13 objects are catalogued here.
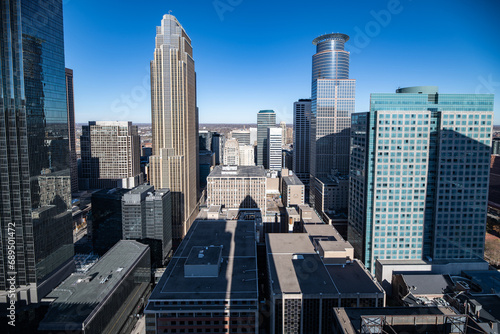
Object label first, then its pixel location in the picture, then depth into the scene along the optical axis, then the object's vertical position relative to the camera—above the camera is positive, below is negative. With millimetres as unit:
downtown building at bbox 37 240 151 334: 56625 -31117
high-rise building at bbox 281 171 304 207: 146500 -21892
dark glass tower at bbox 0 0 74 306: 66312 -761
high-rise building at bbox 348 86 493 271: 81562 -7070
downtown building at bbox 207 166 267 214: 139500 -19778
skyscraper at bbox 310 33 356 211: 178625 +13877
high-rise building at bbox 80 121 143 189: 199000 +13367
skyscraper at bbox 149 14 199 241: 132375 +14452
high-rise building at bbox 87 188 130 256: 108625 -26380
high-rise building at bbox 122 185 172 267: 98688 -23529
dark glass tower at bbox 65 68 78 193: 195100 -4143
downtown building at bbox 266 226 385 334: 60628 -28803
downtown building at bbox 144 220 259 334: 58438 -28748
